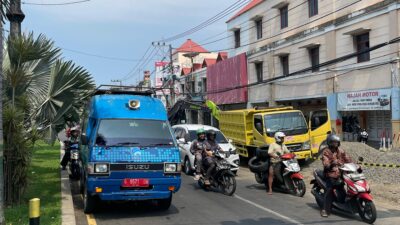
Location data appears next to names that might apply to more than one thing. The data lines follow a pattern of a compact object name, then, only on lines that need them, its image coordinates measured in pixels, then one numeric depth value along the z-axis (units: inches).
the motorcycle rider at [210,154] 468.4
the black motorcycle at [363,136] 907.9
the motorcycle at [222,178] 448.5
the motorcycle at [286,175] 445.1
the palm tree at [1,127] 251.6
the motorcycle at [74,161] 525.9
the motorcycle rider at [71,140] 583.4
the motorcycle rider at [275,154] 454.6
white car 617.6
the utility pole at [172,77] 1714.0
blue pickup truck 327.9
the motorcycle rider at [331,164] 347.3
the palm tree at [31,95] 357.4
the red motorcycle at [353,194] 322.0
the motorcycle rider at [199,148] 488.4
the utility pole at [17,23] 435.9
